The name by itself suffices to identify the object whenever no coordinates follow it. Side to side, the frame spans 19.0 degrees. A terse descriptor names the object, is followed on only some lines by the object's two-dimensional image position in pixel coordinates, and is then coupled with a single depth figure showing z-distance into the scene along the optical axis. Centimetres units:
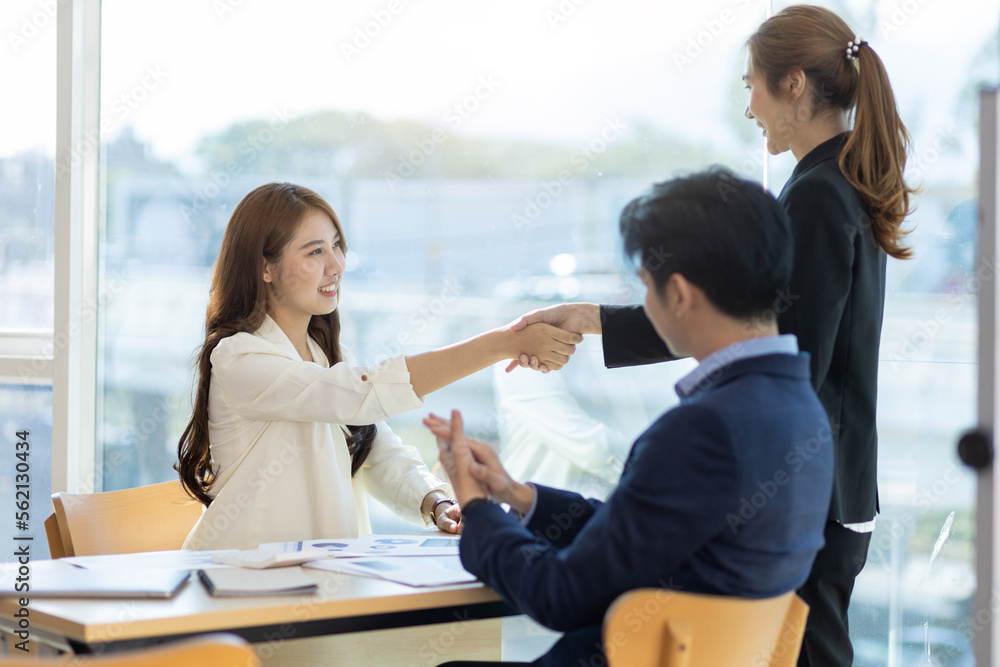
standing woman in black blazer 498
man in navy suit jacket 448
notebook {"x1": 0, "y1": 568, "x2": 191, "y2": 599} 468
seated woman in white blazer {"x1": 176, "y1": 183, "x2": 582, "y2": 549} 536
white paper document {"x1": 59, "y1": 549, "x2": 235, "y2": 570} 493
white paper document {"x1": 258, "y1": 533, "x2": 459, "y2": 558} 505
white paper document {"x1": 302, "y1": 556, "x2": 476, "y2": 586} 481
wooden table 455
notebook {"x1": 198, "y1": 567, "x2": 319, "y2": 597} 470
